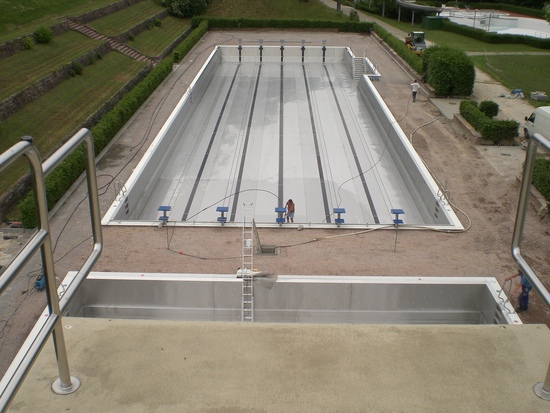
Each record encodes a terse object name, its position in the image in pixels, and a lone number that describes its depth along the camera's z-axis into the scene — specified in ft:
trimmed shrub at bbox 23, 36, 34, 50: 68.27
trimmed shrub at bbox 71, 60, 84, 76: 68.64
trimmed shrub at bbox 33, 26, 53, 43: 71.96
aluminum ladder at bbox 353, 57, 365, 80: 89.12
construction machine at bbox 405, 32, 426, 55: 103.91
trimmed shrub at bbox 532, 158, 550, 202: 40.81
